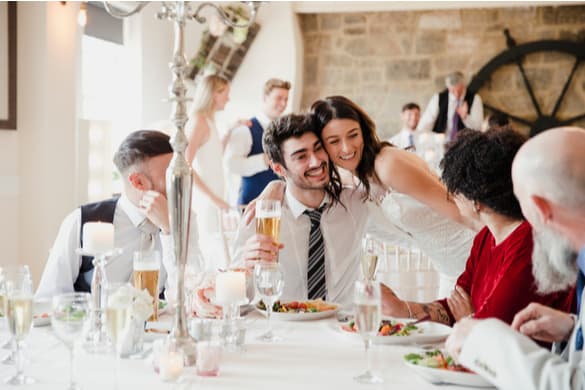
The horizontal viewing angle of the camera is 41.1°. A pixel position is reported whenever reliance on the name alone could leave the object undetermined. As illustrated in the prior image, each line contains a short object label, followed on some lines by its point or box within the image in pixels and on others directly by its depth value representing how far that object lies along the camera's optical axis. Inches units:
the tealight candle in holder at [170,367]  63.1
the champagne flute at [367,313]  63.3
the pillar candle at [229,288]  73.7
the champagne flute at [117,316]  61.1
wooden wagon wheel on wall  322.0
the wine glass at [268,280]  77.1
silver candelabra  69.3
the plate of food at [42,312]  82.4
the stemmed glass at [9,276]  68.5
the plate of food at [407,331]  75.7
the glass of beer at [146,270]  80.7
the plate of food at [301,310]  88.1
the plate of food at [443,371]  61.1
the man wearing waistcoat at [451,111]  320.8
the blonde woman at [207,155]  195.9
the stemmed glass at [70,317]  58.4
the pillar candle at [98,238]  78.7
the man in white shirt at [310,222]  109.0
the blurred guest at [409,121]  313.4
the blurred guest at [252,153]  217.0
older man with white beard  56.1
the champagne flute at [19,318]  63.2
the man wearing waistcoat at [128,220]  102.3
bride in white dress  114.3
